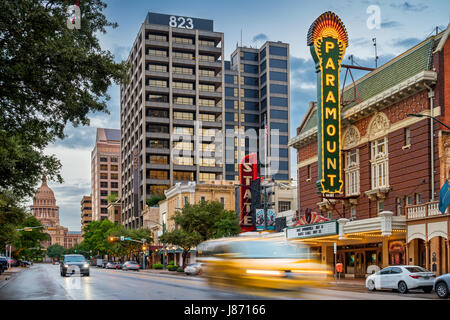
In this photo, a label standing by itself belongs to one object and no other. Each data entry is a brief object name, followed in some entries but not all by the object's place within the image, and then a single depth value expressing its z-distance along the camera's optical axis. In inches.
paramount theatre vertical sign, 1899.6
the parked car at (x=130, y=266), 3181.6
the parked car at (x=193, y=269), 2374.5
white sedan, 1211.0
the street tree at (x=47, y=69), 733.3
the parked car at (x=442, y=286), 1031.0
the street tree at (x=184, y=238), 2851.9
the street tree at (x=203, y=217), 2893.7
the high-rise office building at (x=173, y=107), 4953.3
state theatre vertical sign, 2984.7
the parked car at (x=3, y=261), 2835.6
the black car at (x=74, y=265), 1726.7
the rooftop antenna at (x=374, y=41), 2215.8
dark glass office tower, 5684.1
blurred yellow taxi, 759.1
